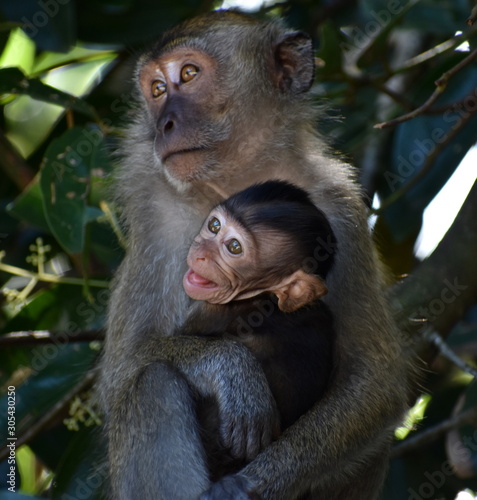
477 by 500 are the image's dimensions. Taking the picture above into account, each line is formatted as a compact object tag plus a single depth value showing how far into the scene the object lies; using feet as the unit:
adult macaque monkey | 30.91
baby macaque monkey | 32.12
